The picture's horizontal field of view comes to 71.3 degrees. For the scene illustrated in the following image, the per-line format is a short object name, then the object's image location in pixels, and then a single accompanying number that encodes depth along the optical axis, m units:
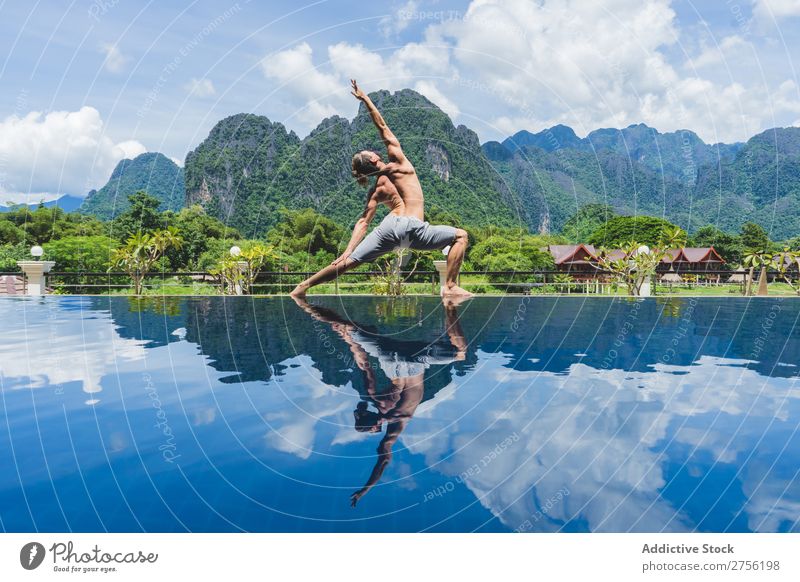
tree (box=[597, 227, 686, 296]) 16.17
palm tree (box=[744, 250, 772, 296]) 16.81
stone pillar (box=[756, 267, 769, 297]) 16.81
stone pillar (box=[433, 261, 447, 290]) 14.91
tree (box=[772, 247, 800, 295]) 17.05
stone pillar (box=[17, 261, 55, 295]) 16.11
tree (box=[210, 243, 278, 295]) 16.86
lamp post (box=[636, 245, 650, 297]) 16.30
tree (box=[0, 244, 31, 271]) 23.12
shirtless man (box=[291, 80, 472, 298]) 8.20
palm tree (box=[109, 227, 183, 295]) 17.22
